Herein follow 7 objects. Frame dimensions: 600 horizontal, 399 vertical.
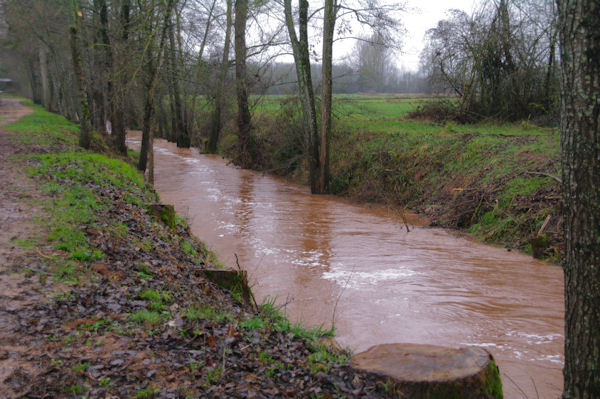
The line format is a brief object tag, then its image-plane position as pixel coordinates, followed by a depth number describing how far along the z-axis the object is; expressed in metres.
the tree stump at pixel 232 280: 7.24
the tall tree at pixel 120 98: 16.62
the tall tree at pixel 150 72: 15.44
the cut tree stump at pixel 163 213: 10.24
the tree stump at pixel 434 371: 3.88
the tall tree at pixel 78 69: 17.22
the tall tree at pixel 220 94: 25.53
